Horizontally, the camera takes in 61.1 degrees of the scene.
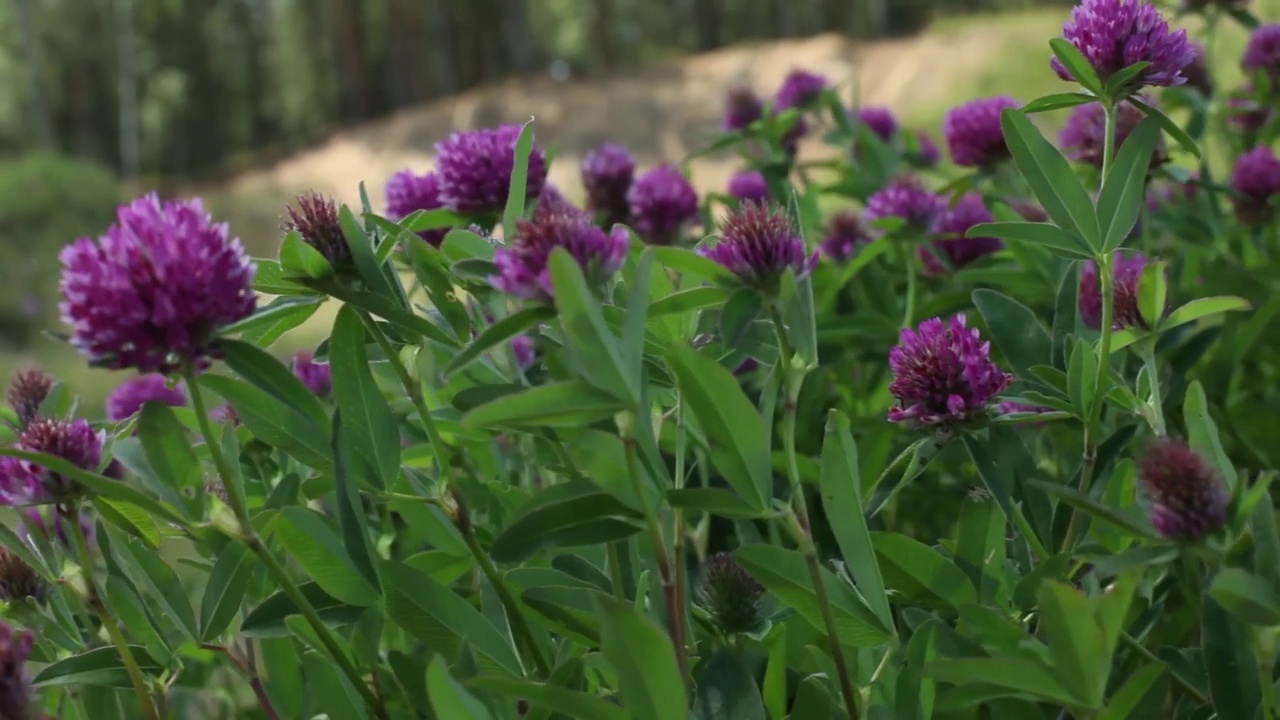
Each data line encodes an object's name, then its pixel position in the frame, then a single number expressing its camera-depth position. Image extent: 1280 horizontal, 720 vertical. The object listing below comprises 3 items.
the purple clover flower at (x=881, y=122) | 1.80
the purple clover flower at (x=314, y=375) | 1.01
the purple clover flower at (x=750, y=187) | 1.54
